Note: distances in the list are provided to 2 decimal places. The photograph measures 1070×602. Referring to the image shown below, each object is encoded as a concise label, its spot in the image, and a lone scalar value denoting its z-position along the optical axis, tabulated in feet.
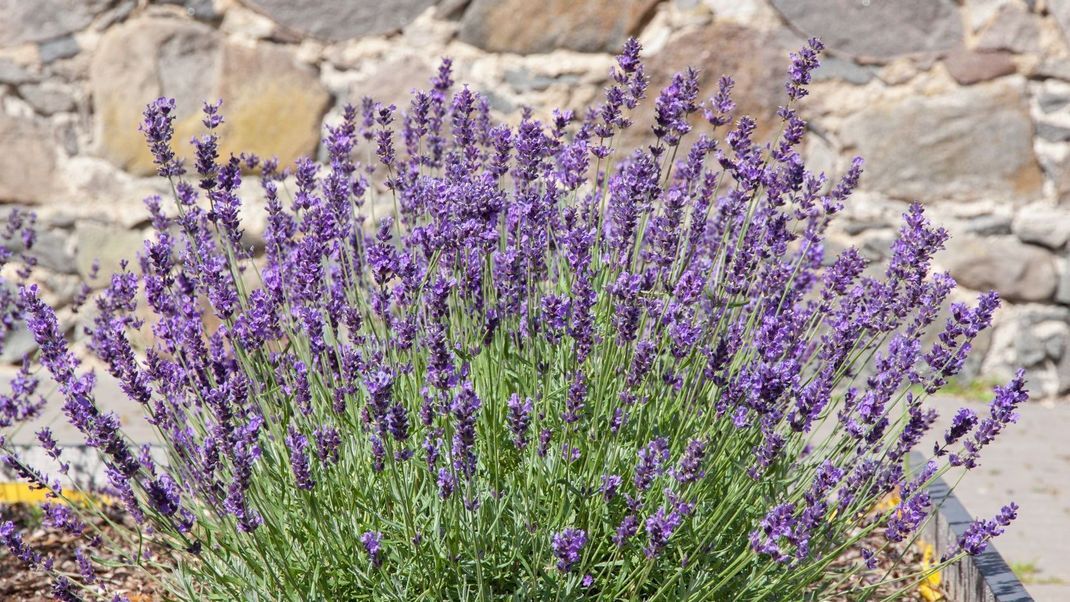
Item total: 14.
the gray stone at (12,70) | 17.24
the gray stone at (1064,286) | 16.90
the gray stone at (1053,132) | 16.66
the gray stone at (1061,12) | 16.11
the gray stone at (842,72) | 16.74
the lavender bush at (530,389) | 6.46
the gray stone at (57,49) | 17.22
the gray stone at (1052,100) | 16.52
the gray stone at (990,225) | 16.90
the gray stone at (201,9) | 16.99
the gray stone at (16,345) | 17.97
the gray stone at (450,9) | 16.83
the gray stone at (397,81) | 16.93
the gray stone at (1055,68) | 16.37
